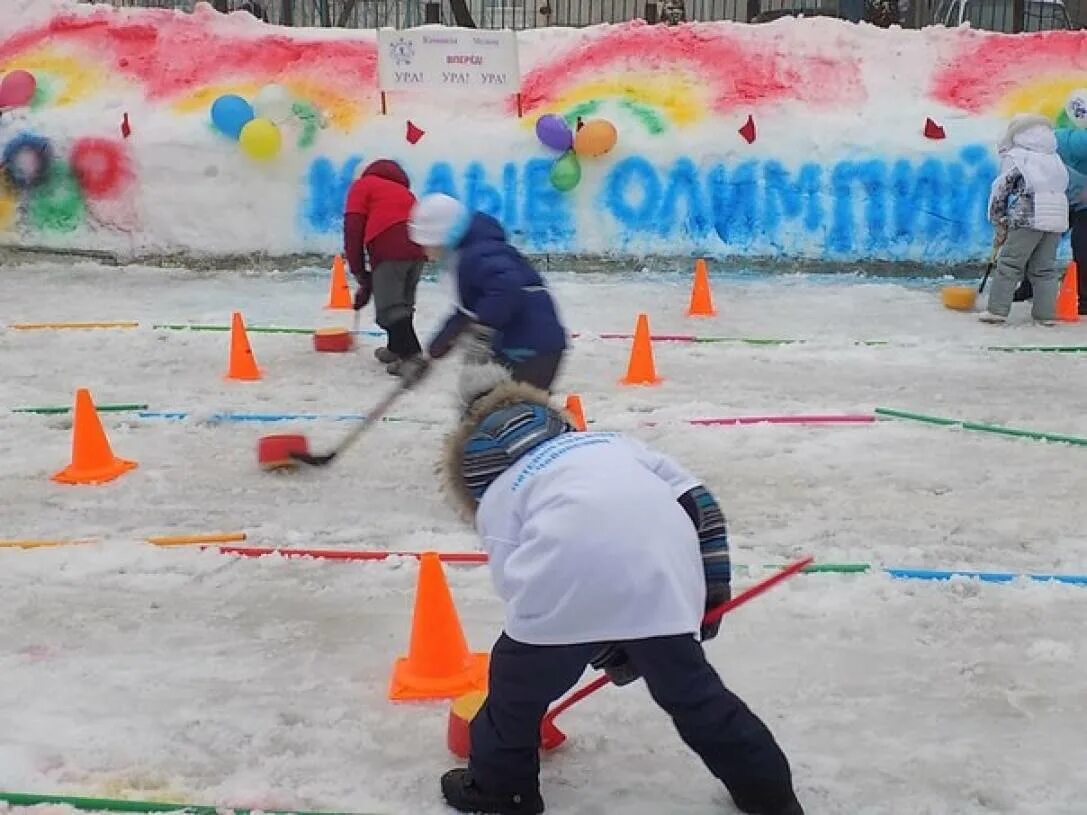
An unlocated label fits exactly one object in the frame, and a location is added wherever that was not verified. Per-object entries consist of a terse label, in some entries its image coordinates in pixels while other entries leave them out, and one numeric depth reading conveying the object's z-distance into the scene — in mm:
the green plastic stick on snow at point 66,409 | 6312
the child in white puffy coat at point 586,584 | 2439
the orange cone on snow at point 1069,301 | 9031
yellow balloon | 10875
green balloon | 10859
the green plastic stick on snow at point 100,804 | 2834
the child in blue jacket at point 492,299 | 5039
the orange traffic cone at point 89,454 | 5273
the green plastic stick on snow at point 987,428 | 5828
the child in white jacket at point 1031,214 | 8719
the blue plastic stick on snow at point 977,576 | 4113
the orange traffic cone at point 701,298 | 9062
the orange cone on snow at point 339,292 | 9305
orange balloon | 10828
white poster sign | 11570
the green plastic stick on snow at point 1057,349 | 7812
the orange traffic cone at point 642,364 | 6922
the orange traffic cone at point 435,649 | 3447
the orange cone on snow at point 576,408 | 5680
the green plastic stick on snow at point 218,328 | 8312
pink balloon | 11430
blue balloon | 11008
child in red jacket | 7293
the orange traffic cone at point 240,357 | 7117
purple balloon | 10883
